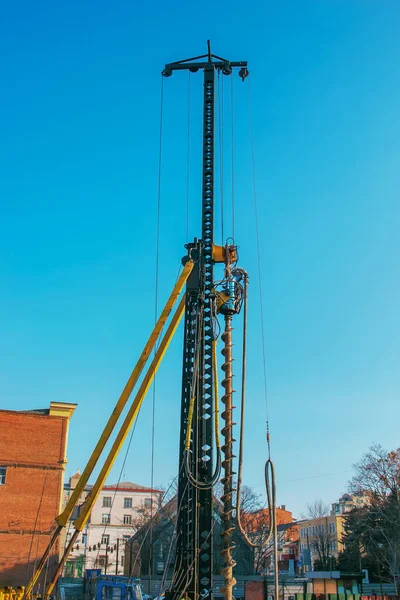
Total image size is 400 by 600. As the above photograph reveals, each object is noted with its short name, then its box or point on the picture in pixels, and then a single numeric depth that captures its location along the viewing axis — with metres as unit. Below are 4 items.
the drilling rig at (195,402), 14.71
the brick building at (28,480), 31.23
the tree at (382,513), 41.34
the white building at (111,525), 65.47
